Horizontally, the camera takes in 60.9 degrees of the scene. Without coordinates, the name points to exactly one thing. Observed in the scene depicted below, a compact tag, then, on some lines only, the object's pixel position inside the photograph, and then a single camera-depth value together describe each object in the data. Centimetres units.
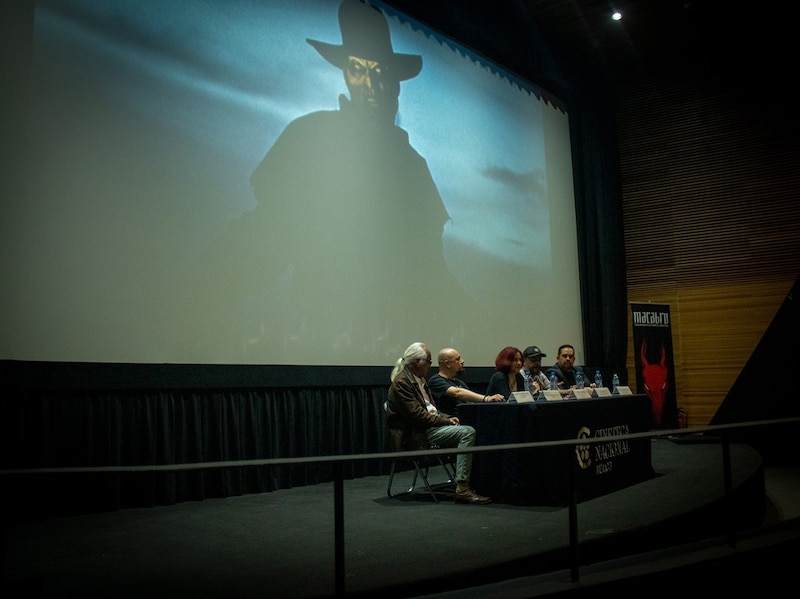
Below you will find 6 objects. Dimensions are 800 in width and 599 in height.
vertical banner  707
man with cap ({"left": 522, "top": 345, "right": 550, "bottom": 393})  479
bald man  424
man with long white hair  389
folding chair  389
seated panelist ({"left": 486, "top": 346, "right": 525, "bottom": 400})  437
